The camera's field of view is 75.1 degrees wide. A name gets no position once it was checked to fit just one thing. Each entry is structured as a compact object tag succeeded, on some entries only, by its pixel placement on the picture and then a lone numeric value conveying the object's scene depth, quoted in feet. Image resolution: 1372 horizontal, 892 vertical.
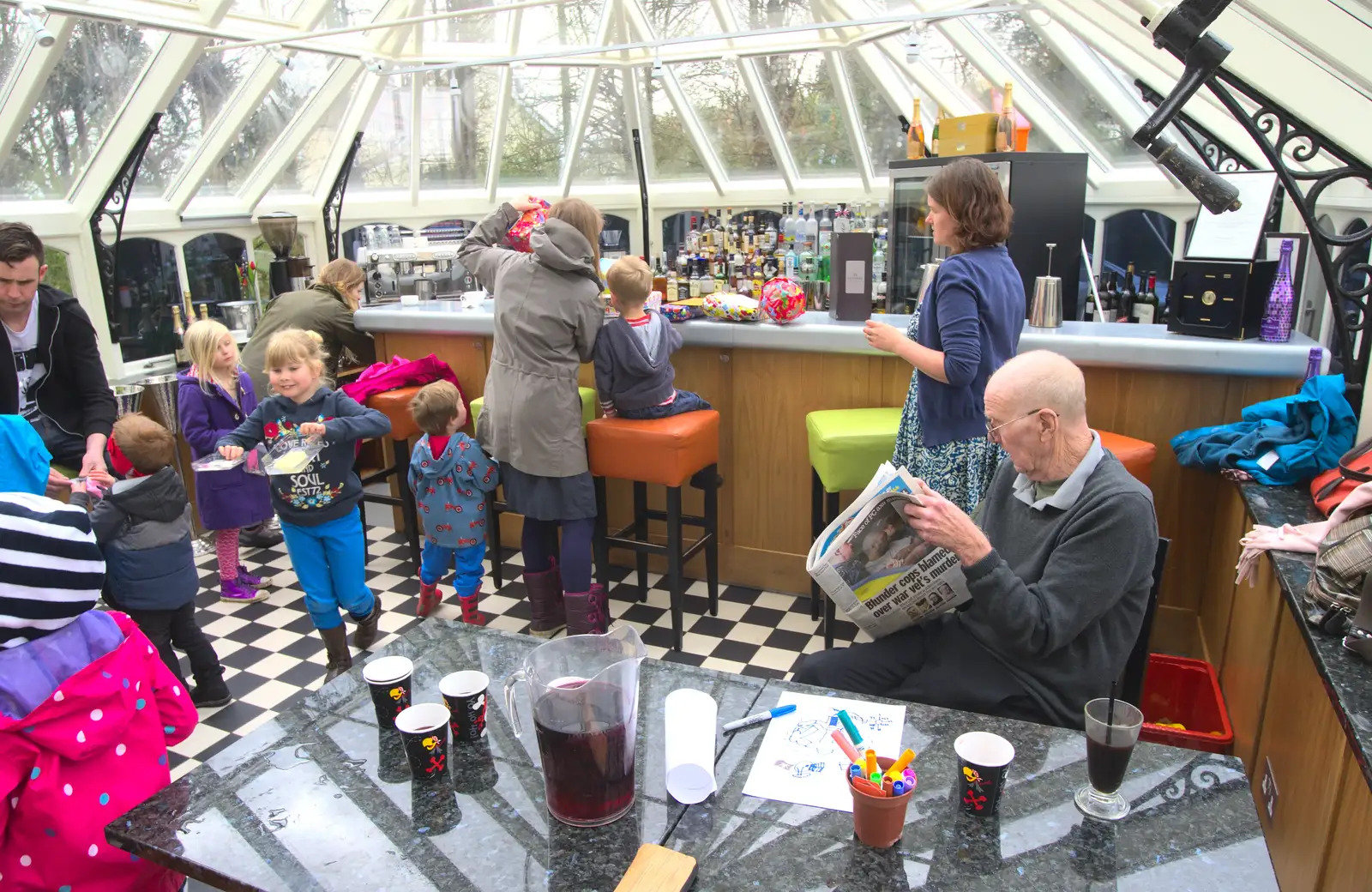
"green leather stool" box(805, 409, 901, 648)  10.94
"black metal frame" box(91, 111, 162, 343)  19.16
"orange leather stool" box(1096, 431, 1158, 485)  9.88
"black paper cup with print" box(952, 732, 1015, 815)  4.51
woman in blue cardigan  8.94
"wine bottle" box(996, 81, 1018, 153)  14.75
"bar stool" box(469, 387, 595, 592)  13.21
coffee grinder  22.24
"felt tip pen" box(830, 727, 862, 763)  4.62
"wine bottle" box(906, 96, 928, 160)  16.70
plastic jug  4.56
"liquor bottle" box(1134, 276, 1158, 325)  15.10
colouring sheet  4.89
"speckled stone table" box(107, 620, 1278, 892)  4.26
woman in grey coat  11.24
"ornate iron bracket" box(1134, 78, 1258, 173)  14.43
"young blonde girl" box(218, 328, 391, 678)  10.26
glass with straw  4.53
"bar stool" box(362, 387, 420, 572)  13.79
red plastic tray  8.88
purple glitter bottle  10.17
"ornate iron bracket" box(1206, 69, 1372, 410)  8.86
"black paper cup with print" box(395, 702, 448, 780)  5.04
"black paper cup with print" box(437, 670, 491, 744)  5.38
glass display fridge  15.34
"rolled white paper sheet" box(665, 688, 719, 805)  4.88
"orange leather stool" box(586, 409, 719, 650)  11.62
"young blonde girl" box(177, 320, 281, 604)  13.17
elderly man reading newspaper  6.24
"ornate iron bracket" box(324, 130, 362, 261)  26.88
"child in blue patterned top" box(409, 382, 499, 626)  12.20
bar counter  10.55
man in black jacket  10.57
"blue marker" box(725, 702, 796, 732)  5.50
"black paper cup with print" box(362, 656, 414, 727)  5.59
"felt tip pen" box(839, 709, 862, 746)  4.91
